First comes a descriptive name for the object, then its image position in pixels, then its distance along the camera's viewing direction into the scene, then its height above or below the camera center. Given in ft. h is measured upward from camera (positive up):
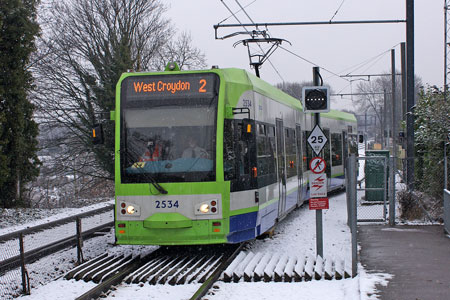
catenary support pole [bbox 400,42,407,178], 90.05 +14.71
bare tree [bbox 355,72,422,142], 317.87 +38.96
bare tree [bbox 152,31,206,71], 141.08 +24.50
